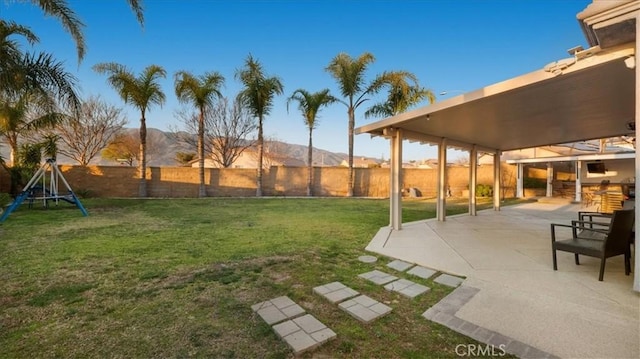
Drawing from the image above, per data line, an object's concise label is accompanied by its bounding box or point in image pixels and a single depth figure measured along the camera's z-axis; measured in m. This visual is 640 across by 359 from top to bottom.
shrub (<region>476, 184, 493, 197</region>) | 16.77
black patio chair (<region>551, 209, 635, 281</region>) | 3.37
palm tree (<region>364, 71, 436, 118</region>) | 15.20
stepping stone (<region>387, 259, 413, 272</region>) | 4.00
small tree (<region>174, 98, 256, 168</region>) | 26.44
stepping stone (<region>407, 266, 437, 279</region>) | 3.74
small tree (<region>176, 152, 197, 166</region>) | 30.95
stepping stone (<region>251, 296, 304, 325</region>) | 2.57
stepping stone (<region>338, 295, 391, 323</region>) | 2.62
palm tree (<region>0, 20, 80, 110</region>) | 6.84
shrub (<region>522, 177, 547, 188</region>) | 19.16
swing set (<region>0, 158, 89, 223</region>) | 8.23
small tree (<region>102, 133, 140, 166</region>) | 28.13
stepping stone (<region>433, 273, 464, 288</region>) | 3.41
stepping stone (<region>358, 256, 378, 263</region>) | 4.35
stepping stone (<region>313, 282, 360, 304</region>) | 3.00
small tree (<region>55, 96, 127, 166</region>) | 23.47
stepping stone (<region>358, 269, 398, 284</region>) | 3.52
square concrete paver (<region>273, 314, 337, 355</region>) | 2.15
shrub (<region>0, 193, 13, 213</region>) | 9.52
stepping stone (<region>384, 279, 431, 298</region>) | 3.16
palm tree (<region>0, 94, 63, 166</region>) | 10.44
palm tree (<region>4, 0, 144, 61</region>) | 6.78
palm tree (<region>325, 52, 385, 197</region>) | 15.35
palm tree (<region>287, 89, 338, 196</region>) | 16.12
